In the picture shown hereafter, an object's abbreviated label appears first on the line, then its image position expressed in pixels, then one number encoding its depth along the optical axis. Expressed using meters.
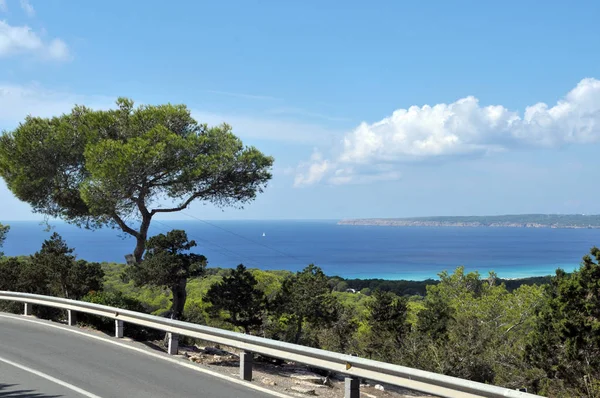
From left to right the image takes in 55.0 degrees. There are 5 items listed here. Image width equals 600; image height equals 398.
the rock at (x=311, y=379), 12.98
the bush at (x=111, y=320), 14.63
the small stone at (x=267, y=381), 9.36
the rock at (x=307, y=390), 10.43
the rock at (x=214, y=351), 15.79
